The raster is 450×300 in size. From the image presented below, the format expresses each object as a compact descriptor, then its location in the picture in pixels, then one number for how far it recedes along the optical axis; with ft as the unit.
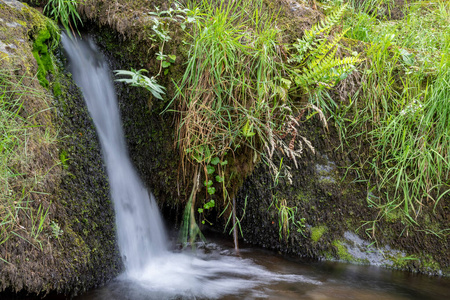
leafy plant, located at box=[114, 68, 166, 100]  8.21
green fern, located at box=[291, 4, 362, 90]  9.00
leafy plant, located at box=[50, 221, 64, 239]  6.18
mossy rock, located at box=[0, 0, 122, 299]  5.76
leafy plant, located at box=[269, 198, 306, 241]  10.07
